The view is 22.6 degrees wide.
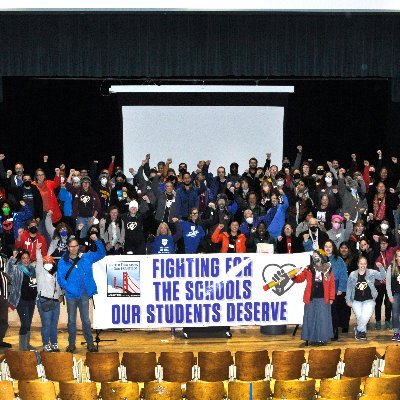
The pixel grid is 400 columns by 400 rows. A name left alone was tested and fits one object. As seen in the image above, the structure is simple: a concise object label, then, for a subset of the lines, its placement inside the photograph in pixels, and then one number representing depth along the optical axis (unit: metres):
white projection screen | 25.00
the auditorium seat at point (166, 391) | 10.89
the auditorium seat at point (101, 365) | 11.78
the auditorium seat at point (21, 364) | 11.75
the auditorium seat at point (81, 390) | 10.70
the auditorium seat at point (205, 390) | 10.90
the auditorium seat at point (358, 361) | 11.95
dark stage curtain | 22.00
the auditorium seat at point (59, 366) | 11.69
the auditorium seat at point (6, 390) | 10.36
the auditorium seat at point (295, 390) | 10.82
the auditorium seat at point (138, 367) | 11.95
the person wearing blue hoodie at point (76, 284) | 14.31
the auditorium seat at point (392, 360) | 11.80
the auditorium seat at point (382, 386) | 10.82
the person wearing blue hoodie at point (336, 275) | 15.18
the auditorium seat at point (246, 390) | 10.83
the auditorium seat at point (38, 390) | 10.77
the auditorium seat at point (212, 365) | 11.87
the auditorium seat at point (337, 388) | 10.77
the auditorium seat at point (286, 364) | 11.74
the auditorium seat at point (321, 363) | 11.94
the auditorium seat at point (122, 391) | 10.87
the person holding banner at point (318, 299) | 14.80
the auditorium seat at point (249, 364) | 11.88
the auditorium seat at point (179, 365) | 11.82
